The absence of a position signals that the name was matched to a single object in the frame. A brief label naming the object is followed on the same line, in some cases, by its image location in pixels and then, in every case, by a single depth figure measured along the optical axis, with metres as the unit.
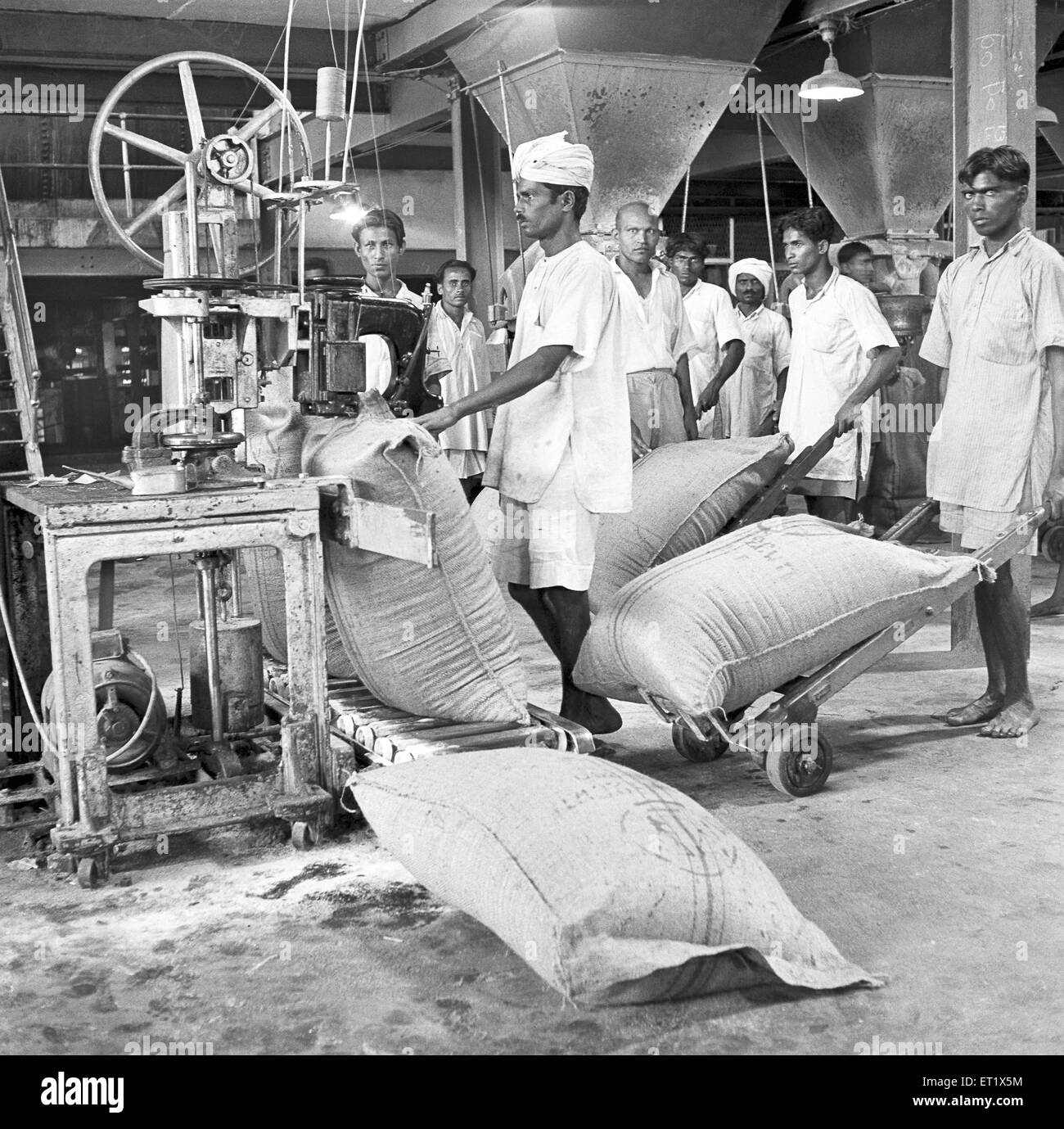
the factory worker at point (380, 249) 4.93
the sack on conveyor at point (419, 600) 3.05
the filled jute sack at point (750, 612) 3.17
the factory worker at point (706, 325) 6.50
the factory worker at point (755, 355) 6.98
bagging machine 2.77
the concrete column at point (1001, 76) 4.49
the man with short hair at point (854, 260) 6.34
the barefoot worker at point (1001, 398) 3.68
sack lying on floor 2.09
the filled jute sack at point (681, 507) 3.95
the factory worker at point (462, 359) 6.18
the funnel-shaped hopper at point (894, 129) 7.01
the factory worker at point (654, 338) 5.31
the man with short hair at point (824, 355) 4.80
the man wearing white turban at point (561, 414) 3.43
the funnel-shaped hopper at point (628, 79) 6.07
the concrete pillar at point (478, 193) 9.01
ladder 4.68
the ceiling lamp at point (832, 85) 6.52
